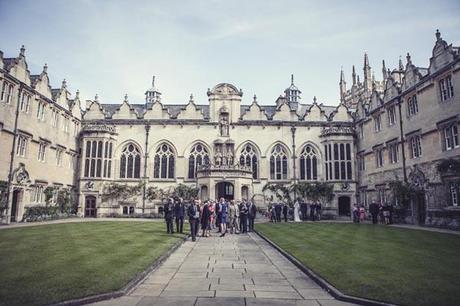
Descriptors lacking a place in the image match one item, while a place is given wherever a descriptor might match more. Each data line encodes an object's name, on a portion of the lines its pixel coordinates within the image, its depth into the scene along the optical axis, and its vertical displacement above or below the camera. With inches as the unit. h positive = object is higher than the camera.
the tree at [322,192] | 1321.4 +48.5
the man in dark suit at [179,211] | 705.0 -16.5
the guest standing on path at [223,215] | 746.8 -25.8
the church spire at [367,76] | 1886.2 +742.0
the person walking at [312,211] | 1191.4 -24.5
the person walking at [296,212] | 1159.4 -29.7
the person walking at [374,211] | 1019.3 -19.9
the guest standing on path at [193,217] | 637.3 -26.4
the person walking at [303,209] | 1219.6 -18.4
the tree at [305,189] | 1320.1 +60.0
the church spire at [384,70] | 1789.6 +752.9
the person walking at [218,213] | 758.2 -22.2
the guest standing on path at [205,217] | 714.2 -29.3
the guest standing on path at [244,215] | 783.1 -26.7
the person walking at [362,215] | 1172.4 -37.1
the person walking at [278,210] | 1087.7 -20.1
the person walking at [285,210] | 1088.8 -19.9
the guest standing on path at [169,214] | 671.8 -21.8
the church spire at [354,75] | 2204.7 +860.2
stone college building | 1032.2 +229.5
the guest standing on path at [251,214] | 814.5 -25.3
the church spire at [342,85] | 2369.0 +856.3
